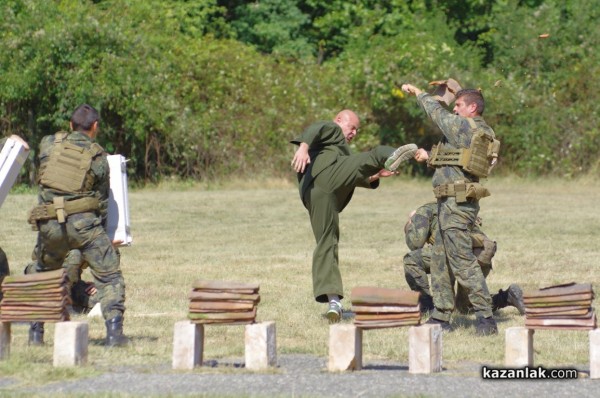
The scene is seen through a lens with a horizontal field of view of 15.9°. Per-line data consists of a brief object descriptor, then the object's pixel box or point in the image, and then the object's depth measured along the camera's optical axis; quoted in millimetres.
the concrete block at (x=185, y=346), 13787
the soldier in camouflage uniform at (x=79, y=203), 15946
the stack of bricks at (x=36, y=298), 14122
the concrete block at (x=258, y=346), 13750
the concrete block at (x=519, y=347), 13725
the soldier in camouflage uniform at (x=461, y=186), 17026
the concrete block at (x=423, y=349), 13502
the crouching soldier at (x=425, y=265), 18701
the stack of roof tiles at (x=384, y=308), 13787
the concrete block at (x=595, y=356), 13266
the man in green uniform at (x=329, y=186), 18180
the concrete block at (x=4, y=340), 14234
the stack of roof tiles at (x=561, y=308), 13464
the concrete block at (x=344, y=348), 13663
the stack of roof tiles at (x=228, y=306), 13899
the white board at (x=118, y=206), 17560
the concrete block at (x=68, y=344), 13737
